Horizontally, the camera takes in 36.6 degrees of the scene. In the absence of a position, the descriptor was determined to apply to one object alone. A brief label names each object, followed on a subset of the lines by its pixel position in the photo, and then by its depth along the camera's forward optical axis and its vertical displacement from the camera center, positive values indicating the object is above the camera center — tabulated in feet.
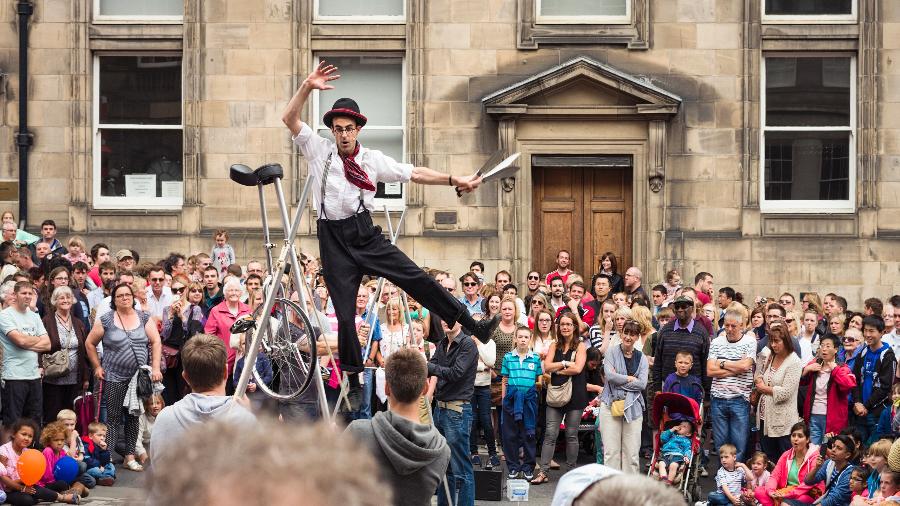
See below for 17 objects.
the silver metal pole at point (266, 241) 25.31 -0.06
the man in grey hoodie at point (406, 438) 17.62 -2.60
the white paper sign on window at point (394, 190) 59.73 +2.13
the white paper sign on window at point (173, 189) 59.88 +2.13
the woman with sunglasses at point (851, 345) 38.30 -2.92
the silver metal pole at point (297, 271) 24.43 -0.60
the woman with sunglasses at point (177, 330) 41.16 -2.81
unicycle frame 23.71 -0.82
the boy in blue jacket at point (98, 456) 36.76 -5.99
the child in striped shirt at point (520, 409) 39.88 -4.96
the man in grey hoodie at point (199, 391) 16.96 -2.01
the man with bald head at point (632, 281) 49.90 -1.50
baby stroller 36.81 -5.05
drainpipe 58.49 +5.36
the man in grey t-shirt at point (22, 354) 36.88 -3.22
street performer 24.11 +0.54
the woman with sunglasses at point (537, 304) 42.27 -2.03
